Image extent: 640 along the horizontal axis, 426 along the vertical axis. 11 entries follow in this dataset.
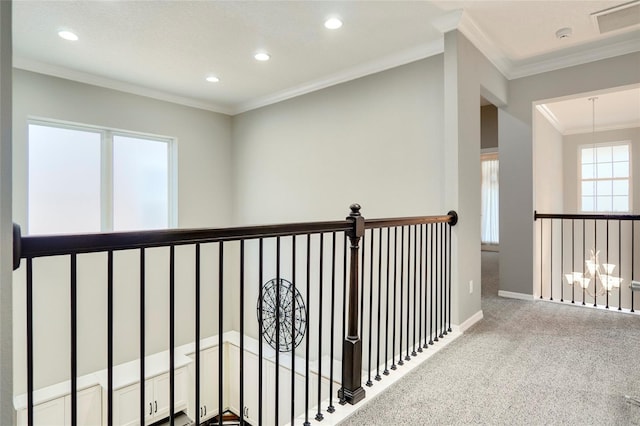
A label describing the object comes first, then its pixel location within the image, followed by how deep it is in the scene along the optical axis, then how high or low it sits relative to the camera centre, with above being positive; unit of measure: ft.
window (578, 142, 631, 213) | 21.15 +2.08
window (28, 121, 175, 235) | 13.00 +1.38
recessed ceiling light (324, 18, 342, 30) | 9.65 +5.22
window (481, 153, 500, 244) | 27.27 +0.85
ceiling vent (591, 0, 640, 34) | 8.86 +5.05
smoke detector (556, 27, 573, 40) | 9.96 +5.09
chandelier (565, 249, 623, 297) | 12.41 -2.38
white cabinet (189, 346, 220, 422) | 17.30 -8.45
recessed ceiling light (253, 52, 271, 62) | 11.87 +5.31
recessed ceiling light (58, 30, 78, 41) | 10.26 +5.24
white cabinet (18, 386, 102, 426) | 12.54 -7.18
